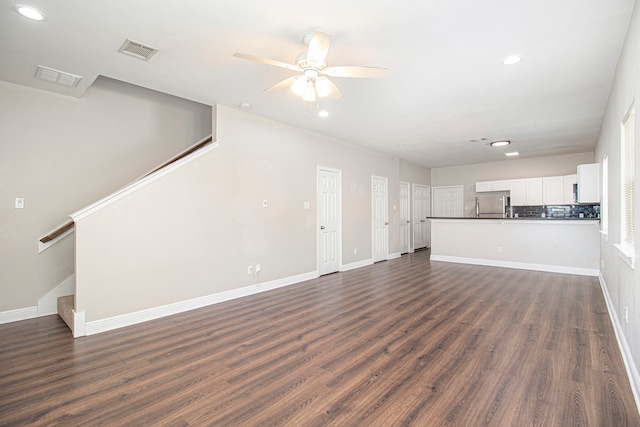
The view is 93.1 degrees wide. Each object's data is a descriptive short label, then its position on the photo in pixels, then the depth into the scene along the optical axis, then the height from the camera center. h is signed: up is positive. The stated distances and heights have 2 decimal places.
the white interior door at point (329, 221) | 5.73 -0.14
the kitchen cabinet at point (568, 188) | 7.31 +0.58
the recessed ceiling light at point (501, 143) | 6.21 +1.46
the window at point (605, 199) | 4.02 +0.19
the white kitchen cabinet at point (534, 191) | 7.76 +0.55
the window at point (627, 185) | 2.48 +0.24
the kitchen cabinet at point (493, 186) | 8.26 +0.75
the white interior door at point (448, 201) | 9.42 +0.39
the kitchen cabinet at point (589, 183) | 4.89 +0.48
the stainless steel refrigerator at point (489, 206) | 8.68 +0.19
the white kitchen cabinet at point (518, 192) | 7.98 +0.54
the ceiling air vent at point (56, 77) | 3.14 +1.51
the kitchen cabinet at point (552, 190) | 7.48 +0.55
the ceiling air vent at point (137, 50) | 2.65 +1.49
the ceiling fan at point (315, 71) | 2.31 +1.21
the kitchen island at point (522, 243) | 5.71 -0.65
